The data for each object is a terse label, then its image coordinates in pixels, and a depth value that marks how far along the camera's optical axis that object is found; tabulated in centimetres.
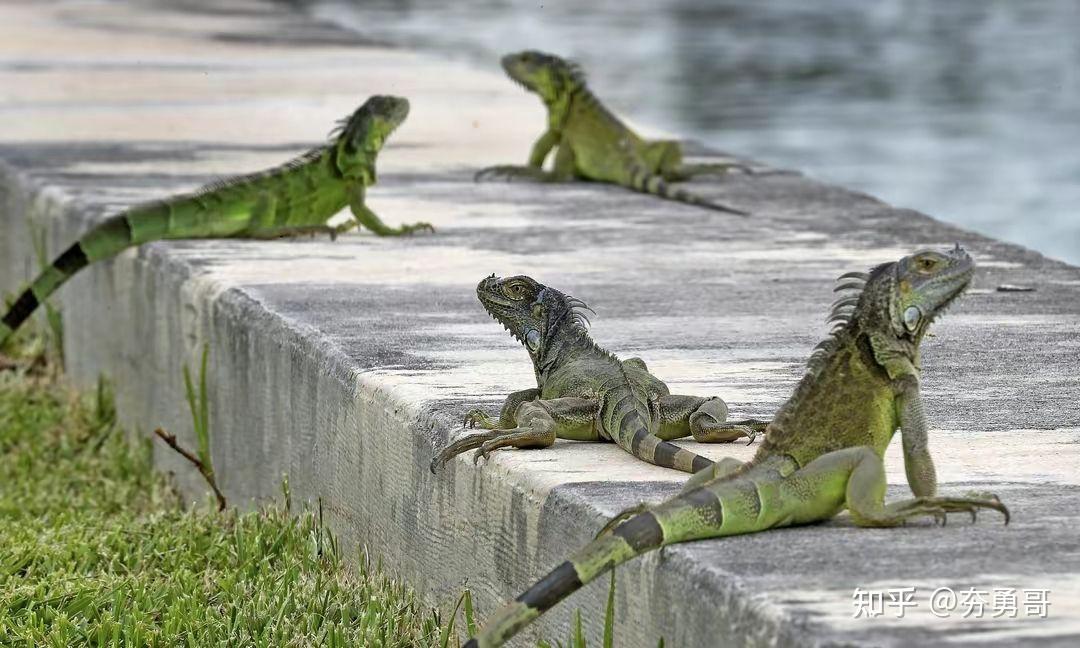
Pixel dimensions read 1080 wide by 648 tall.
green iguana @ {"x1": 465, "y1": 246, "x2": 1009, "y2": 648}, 709
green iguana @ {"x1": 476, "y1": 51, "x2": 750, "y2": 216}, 1737
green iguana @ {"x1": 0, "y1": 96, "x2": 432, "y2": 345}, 1397
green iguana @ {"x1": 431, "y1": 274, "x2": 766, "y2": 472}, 858
